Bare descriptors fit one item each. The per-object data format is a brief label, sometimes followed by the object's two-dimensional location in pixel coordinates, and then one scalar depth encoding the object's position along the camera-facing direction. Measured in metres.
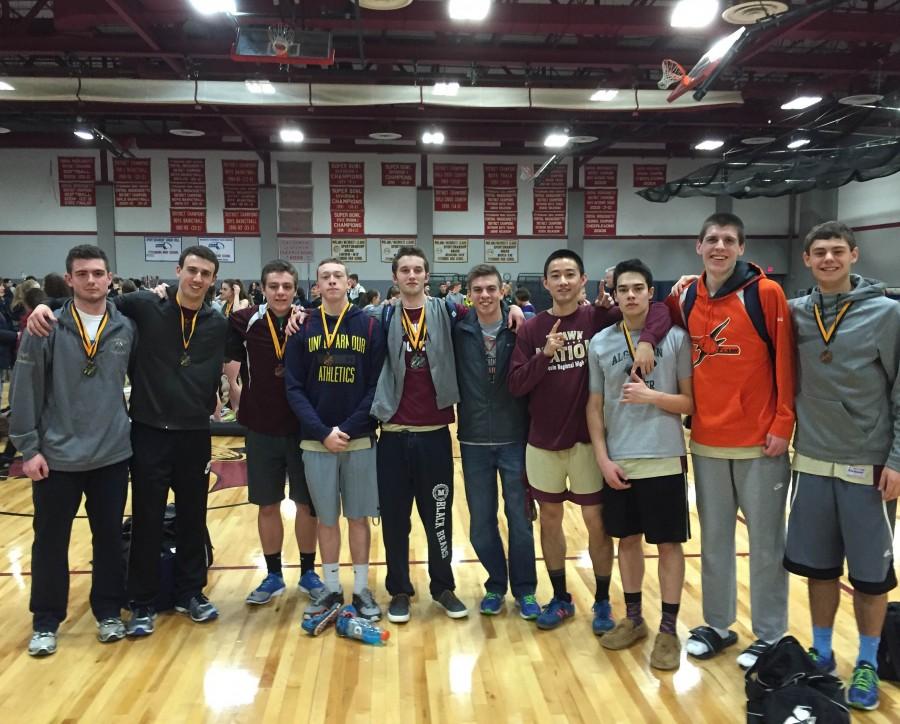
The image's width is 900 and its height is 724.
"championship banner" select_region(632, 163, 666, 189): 17.08
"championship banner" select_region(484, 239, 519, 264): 16.78
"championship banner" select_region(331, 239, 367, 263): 16.58
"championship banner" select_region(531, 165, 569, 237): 16.80
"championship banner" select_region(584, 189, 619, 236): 17.00
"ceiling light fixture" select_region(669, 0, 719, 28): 6.73
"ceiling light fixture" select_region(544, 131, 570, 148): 13.18
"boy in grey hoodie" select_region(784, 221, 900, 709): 2.60
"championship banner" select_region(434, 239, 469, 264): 16.78
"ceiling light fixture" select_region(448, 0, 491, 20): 7.05
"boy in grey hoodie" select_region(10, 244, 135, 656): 3.02
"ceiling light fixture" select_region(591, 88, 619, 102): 10.70
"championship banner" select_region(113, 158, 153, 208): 16.11
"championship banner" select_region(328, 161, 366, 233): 16.52
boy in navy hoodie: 3.29
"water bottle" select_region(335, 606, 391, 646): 3.19
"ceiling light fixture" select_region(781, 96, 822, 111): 11.83
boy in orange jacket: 2.79
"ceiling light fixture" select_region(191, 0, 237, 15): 6.43
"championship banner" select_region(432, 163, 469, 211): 16.75
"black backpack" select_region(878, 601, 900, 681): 2.82
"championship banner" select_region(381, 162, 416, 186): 16.59
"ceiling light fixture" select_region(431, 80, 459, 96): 10.46
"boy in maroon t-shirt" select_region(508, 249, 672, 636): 3.16
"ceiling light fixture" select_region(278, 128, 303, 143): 13.54
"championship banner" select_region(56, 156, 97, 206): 16.09
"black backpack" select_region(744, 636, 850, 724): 2.24
